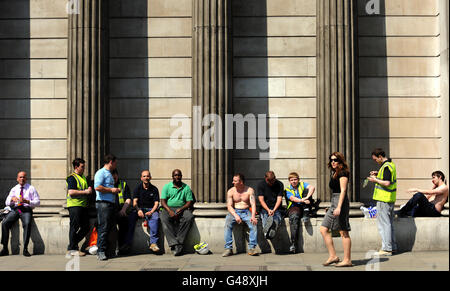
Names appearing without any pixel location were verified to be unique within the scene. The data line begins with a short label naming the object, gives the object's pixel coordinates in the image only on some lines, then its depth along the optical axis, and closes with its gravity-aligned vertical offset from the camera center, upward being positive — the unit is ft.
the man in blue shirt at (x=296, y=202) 39.19 -3.68
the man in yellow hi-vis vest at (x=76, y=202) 38.42 -3.56
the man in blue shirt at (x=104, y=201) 37.40 -3.38
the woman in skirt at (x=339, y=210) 32.63 -3.55
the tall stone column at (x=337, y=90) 43.42 +4.68
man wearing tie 39.60 -4.07
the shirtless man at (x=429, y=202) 39.96 -3.78
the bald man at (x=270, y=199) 38.93 -3.44
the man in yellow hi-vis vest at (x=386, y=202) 37.40 -3.52
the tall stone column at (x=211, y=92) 43.29 +4.57
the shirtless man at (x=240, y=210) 38.88 -4.22
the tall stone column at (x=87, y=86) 43.83 +5.12
